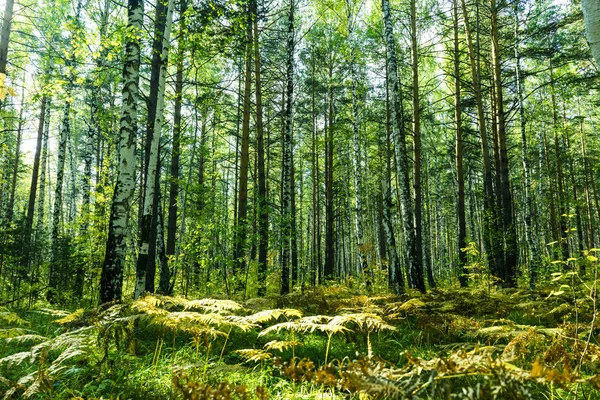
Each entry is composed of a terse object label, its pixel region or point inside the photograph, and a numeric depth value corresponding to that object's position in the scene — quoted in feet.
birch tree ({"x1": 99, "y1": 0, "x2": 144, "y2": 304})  20.17
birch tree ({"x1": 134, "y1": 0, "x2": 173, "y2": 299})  22.85
